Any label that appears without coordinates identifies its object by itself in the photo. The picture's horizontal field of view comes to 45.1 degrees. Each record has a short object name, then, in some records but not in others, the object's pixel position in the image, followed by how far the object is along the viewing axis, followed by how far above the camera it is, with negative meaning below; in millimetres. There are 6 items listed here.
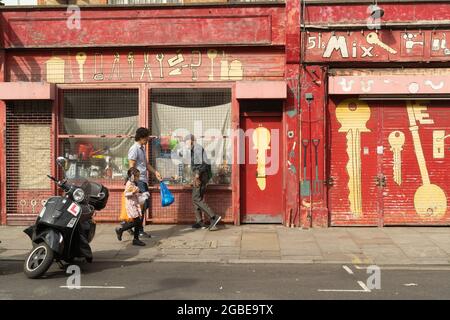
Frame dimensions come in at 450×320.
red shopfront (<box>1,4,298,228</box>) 11000 +1201
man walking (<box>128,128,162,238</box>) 9789 +110
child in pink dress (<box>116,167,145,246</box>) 8977 -653
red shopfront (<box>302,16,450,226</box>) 10703 +715
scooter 7020 -874
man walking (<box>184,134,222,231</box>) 10508 -498
